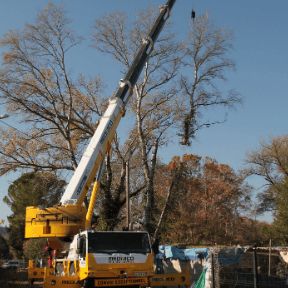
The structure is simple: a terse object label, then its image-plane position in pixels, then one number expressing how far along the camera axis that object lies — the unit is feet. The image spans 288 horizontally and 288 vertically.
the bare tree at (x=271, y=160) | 189.67
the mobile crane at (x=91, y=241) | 49.65
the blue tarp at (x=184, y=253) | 72.57
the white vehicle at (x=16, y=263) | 177.47
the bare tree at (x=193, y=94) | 101.71
